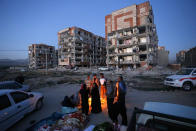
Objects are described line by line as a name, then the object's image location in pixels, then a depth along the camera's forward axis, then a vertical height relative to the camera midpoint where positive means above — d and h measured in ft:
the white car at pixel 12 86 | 18.20 -4.32
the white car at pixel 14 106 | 9.87 -5.44
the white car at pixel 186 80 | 22.99 -4.53
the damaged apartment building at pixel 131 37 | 95.37 +34.45
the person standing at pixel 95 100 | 13.89 -5.86
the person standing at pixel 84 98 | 13.19 -5.28
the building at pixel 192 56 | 124.82 +12.07
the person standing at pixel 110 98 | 10.87 -4.43
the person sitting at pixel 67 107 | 13.02 -6.65
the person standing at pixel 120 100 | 10.52 -4.48
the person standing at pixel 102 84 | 20.79 -4.97
